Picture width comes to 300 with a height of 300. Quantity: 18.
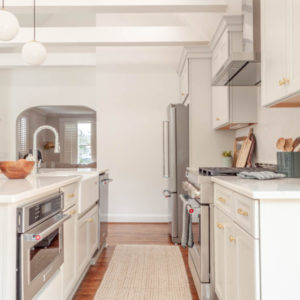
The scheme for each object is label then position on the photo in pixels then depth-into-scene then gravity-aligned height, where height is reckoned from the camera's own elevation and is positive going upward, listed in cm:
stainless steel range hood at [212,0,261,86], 204 +66
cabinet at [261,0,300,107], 153 +56
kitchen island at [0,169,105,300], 122 -44
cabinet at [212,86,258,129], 288 +46
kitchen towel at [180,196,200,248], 238 -61
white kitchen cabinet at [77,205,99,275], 227 -73
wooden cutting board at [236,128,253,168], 294 -1
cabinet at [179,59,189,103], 370 +95
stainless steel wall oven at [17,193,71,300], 128 -45
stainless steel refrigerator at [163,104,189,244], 365 -7
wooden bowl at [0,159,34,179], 187 -10
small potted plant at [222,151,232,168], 339 -9
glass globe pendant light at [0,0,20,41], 222 +97
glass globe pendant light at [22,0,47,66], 277 +94
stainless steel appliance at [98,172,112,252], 308 -60
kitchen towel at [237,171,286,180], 176 -15
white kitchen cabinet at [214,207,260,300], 128 -57
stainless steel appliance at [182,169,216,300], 212 -62
